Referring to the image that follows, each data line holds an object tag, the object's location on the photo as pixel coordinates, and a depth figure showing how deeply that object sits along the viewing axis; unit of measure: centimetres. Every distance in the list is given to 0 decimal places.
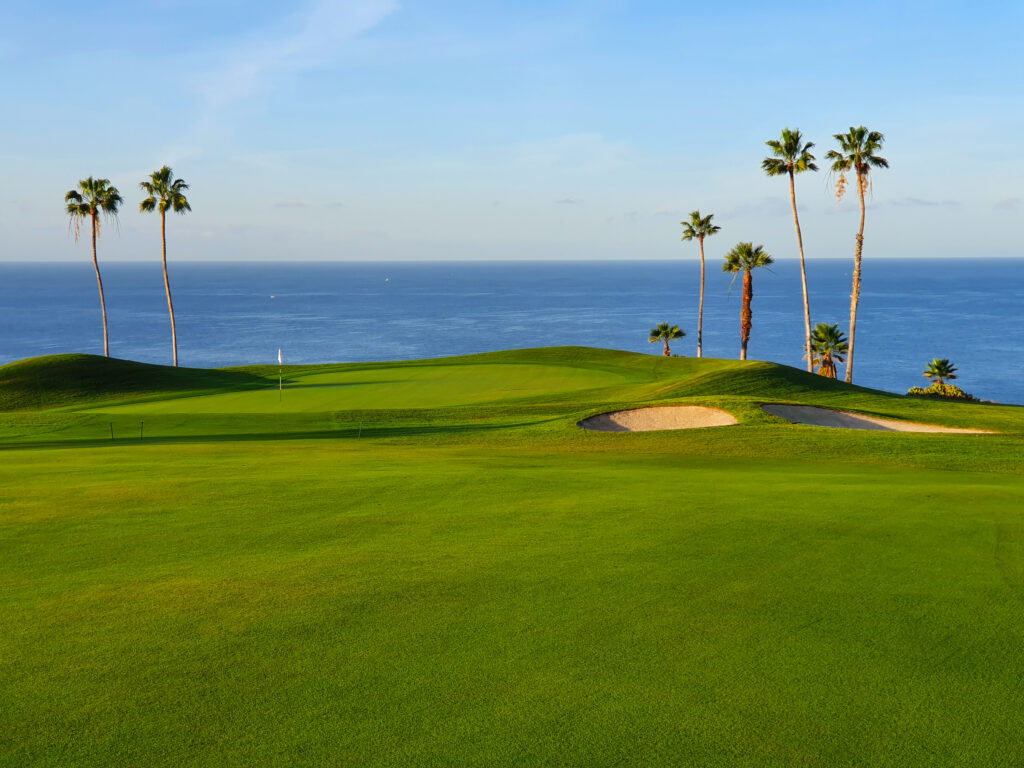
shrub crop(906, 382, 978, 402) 4988
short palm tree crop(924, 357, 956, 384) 5516
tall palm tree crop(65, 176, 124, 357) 5947
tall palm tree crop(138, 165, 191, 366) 6019
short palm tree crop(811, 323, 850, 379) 5725
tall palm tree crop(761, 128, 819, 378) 5212
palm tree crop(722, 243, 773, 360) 6175
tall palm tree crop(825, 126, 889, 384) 4900
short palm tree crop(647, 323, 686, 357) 6822
